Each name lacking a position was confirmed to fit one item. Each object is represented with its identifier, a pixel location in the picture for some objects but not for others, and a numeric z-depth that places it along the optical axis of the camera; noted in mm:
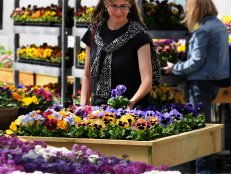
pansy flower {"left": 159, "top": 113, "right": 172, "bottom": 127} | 10042
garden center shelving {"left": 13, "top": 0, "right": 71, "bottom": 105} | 18777
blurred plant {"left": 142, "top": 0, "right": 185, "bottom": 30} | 16561
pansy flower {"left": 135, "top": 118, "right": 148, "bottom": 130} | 9657
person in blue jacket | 15127
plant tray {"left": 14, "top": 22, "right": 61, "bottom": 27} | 19302
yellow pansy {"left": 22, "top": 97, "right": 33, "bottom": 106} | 11135
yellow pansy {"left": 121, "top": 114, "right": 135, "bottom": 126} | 9856
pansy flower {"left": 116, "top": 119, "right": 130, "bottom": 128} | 9747
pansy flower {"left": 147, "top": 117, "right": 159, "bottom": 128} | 9805
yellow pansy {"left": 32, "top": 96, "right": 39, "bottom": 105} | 11194
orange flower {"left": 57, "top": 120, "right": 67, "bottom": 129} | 9747
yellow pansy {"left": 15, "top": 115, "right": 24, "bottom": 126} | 9869
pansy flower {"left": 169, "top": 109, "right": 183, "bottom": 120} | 10362
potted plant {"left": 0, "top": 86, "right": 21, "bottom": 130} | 10457
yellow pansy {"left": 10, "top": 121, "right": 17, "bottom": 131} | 9830
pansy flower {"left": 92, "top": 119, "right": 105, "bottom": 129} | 9709
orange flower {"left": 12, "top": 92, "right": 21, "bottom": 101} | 11189
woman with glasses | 10567
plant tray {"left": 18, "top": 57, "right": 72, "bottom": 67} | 19265
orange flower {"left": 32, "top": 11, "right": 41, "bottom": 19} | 20160
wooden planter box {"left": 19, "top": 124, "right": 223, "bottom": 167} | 9203
